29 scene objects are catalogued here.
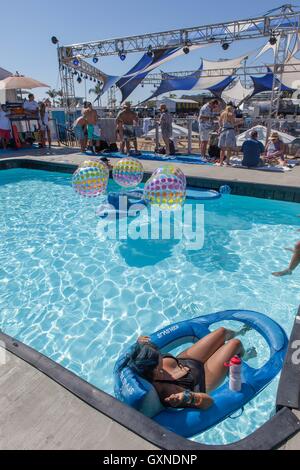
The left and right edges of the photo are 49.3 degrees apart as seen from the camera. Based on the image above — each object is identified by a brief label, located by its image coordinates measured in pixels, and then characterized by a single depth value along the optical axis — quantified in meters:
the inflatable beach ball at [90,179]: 5.11
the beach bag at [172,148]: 10.84
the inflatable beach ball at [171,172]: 4.71
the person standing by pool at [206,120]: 9.32
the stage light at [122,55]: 11.59
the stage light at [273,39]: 9.00
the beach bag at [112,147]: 11.22
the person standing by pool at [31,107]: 12.23
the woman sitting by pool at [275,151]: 8.71
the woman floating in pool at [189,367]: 2.17
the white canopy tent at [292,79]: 15.99
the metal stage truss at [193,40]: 8.70
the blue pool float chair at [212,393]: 2.06
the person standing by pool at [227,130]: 8.29
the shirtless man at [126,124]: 10.18
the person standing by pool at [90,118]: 10.56
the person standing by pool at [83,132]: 10.67
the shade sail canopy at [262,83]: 16.05
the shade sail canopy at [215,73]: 15.66
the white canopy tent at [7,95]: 14.91
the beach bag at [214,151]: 9.83
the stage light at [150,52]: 10.97
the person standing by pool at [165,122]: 9.77
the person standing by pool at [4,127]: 11.33
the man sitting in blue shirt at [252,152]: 8.18
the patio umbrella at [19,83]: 11.31
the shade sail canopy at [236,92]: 21.11
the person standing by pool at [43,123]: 11.86
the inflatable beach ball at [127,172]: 5.99
